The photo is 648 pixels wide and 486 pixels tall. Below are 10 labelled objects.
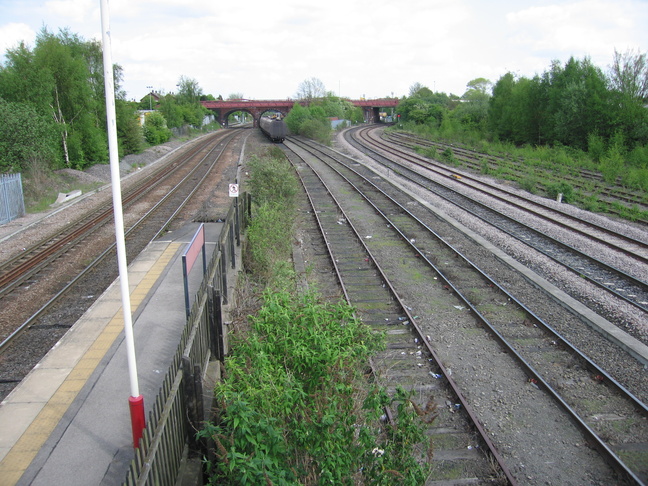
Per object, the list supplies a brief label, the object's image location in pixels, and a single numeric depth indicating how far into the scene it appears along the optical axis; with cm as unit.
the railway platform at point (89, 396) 497
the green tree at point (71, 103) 2898
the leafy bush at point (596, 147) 3628
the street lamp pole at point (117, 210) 422
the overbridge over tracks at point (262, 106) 10325
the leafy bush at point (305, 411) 406
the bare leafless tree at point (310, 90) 13125
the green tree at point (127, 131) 3659
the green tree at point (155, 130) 4738
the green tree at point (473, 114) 6172
